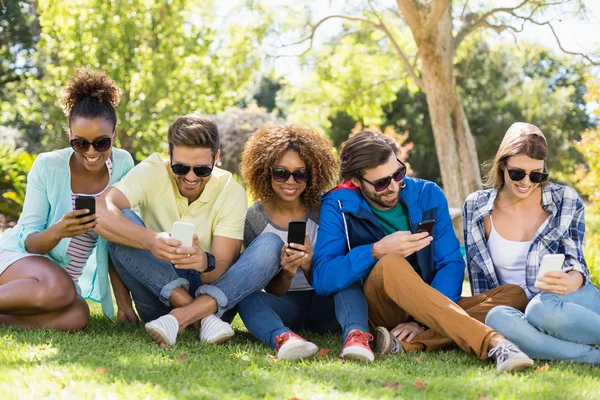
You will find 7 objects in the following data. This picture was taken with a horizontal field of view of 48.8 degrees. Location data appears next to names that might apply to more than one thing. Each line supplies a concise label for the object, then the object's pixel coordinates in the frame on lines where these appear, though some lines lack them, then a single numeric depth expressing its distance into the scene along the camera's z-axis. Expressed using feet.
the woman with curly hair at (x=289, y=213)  13.33
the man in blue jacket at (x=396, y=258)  12.15
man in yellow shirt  12.87
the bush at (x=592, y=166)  36.94
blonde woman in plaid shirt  11.90
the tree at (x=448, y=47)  32.78
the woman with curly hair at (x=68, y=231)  13.43
